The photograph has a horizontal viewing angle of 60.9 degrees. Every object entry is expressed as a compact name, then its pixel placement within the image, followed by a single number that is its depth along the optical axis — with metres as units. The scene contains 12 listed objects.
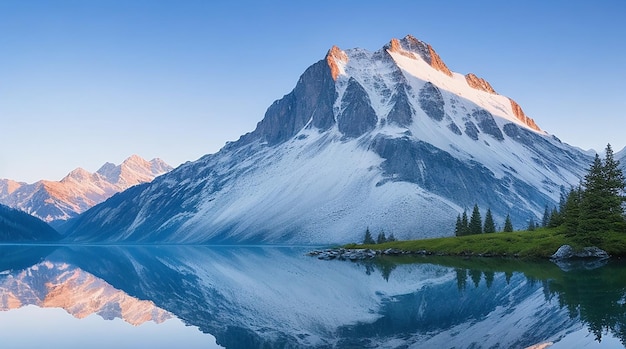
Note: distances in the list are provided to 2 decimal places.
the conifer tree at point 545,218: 150.12
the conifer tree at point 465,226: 123.31
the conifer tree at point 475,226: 122.44
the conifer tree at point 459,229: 124.65
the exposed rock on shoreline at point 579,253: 69.56
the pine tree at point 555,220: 96.80
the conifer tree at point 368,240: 151.45
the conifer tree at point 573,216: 76.62
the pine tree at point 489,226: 121.25
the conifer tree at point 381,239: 147.57
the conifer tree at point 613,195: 73.44
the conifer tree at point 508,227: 120.56
